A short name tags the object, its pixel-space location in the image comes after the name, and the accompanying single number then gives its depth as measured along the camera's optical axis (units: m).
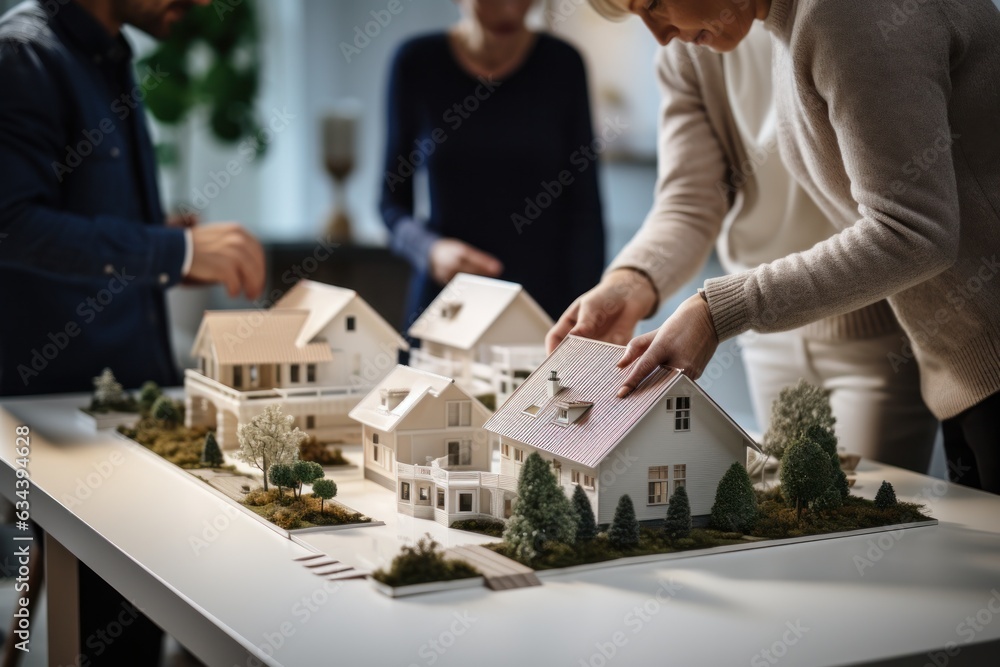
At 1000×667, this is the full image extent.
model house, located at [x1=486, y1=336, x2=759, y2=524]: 1.49
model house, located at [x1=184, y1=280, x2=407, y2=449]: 2.09
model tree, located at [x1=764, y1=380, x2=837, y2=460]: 1.78
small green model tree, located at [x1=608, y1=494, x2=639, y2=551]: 1.44
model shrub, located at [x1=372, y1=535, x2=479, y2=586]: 1.29
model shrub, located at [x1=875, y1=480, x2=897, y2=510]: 1.64
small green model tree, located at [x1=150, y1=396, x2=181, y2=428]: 2.19
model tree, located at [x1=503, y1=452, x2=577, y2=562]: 1.40
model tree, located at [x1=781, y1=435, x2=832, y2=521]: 1.58
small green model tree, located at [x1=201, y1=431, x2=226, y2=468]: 1.91
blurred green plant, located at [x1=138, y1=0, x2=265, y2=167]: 5.17
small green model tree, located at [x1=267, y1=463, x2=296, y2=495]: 1.64
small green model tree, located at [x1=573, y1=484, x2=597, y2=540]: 1.43
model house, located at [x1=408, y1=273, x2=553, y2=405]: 2.13
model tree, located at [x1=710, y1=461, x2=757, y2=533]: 1.51
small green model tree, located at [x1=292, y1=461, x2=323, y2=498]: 1.64
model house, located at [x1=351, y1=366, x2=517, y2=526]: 1.62
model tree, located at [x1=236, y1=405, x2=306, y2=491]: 1.68
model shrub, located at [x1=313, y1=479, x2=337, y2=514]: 1.61
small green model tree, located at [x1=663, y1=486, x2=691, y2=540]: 1.48
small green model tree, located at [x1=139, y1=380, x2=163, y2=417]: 2.31
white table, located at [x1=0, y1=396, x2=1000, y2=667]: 1.13
